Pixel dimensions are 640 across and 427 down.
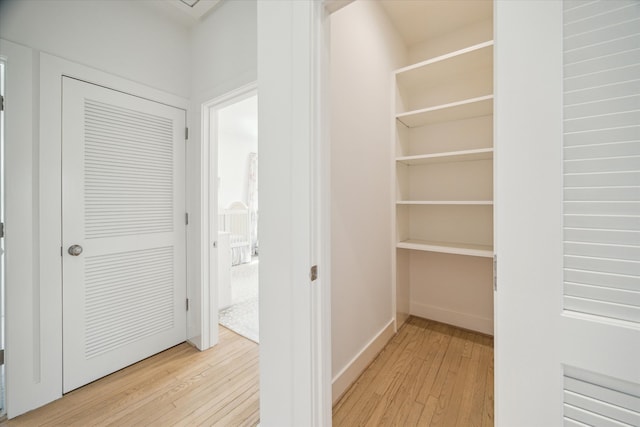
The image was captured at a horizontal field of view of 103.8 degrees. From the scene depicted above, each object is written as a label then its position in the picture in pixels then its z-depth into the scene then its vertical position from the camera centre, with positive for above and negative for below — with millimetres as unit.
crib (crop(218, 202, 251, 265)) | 4828 -279
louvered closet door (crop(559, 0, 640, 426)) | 537 -1
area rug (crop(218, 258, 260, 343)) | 2448 -1088
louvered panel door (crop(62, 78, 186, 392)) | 1647 -112
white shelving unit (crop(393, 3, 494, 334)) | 2184 +294
